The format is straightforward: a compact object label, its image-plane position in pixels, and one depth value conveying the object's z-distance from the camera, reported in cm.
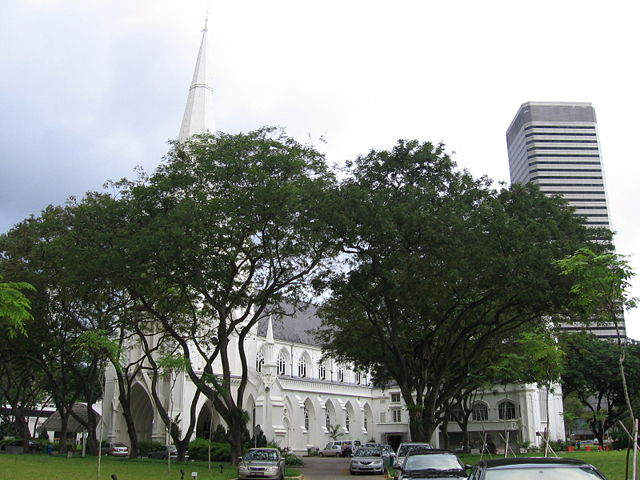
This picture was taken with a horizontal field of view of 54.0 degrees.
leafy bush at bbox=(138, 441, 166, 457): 4769
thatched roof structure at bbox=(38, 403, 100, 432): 6121
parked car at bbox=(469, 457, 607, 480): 722
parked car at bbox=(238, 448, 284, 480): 2250
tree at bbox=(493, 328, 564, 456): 2241
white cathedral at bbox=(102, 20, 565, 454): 5625
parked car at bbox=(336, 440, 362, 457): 5731
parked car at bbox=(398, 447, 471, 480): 1505
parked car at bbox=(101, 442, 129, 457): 4722
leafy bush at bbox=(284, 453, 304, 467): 3875
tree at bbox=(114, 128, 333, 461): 2605
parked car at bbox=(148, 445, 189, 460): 4472
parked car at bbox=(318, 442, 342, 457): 5900
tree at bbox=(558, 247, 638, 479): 1356
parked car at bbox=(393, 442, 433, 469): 2498
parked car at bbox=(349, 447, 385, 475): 2886
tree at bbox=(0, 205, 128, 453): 2852
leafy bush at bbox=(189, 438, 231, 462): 4125
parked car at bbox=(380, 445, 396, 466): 3417
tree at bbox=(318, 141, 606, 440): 2494
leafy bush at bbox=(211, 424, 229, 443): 4929
